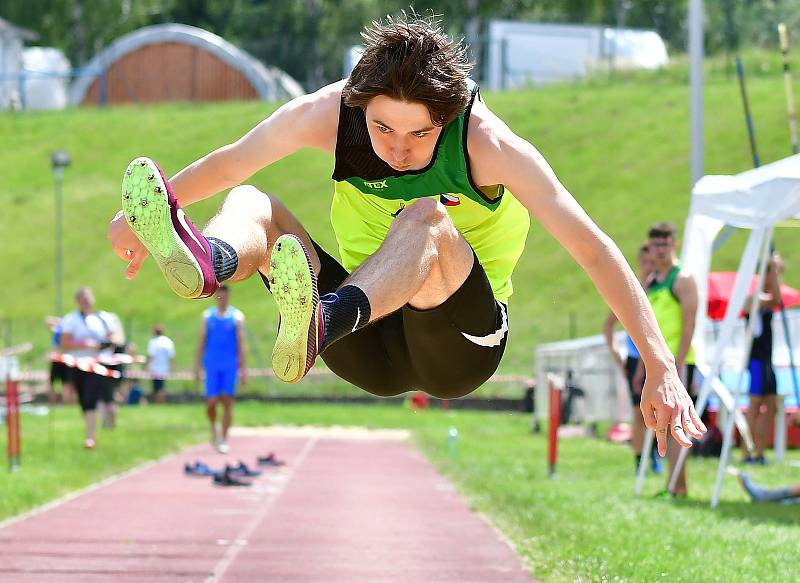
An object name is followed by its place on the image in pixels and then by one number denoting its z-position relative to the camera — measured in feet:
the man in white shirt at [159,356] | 83.30
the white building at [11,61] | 168.55
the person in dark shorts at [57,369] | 50.93
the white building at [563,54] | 157.48
